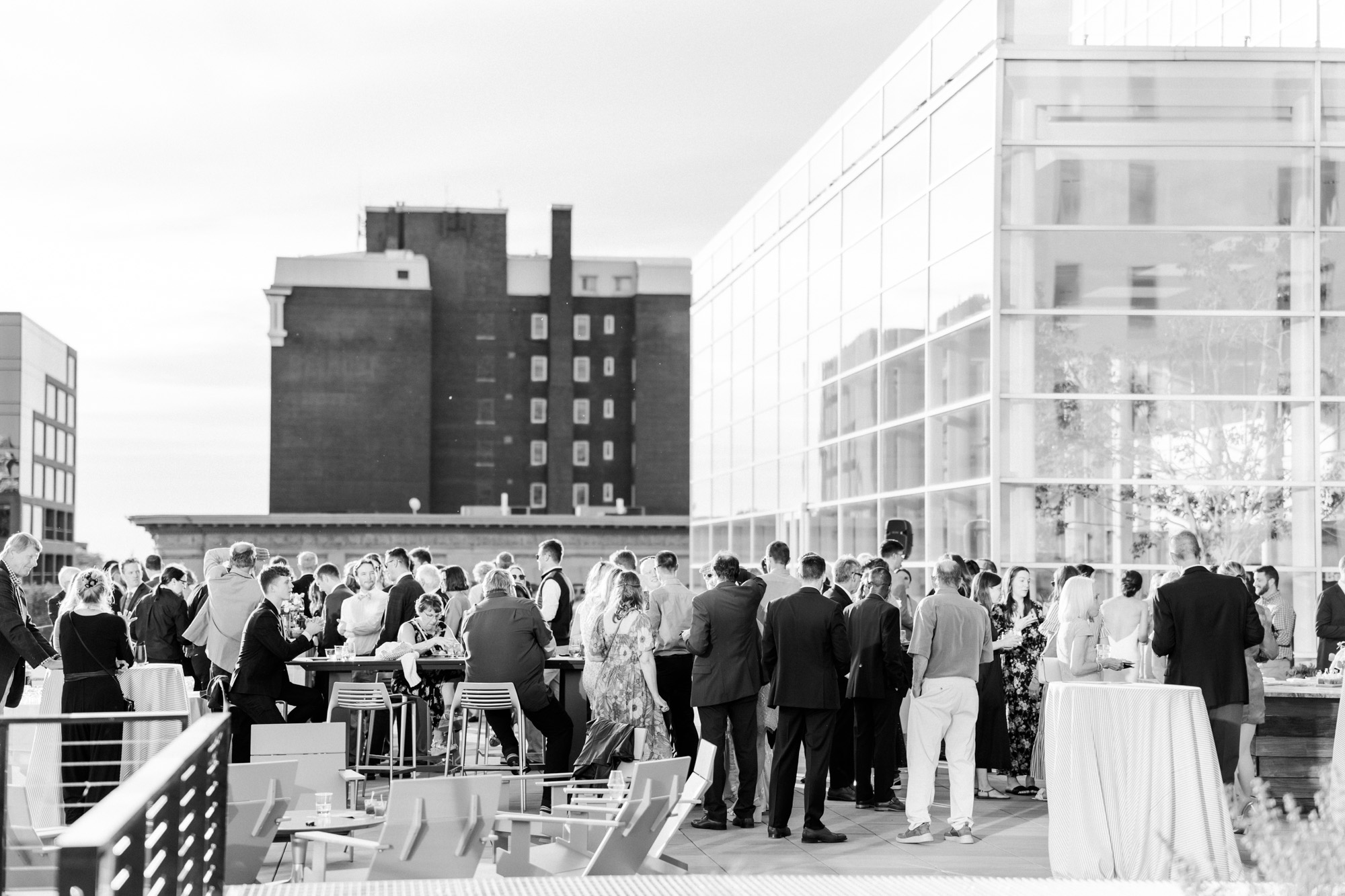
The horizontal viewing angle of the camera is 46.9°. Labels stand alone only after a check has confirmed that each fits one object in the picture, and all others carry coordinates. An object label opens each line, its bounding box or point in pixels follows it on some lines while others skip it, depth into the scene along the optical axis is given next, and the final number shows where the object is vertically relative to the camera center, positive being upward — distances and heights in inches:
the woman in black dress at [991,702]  518.0 -57.3
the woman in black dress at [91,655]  461.4 -38.7
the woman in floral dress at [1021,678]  531.8 -51.0
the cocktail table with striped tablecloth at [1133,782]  339.3 -55.5
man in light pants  437.1 -47.2
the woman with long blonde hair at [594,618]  472.4 -28.0
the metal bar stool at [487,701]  485.4 -54.4
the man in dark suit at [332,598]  663.1 -30.4
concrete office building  2564.0 +151.8
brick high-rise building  2765.7 +287.7
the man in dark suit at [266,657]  470.9 -40.0
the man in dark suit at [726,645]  459.2 -34.2
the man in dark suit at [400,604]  588.1 -29.1
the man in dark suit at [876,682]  468.8 -47.2
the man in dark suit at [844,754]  527.5 -78.3
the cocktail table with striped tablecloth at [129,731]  422.9 -58.3
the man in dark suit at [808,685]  440.1 -44.2
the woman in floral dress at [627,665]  469.1 -41.4
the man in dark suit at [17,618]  427.2 -26.1
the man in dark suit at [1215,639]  426.3 -29.3
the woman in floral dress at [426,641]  546.6 -40.7
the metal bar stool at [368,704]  507.5 -58.4
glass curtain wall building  723.4 +112.2
